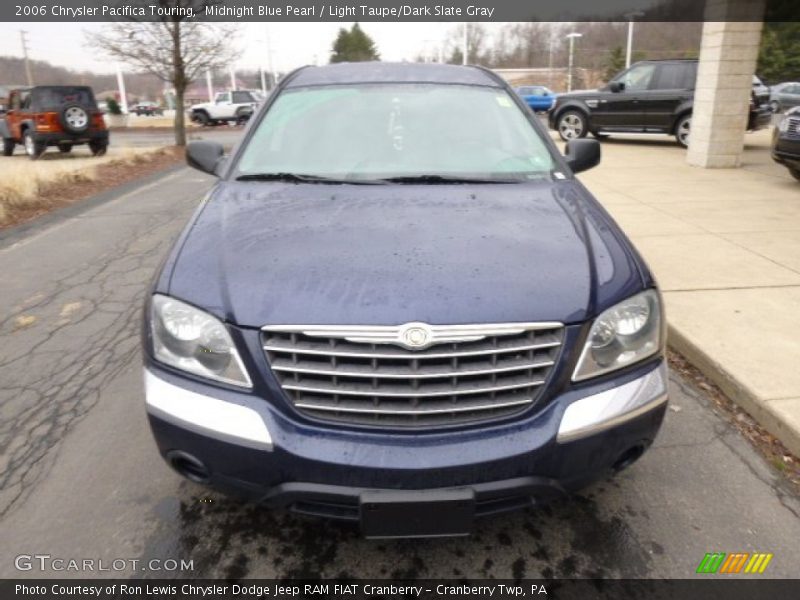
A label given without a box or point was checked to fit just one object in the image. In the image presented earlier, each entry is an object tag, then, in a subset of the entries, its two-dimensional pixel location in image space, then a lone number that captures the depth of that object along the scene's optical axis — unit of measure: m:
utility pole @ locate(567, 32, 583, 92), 44.20
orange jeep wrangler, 15.52
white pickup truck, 31.92
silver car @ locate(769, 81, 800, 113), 25.68
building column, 10.08
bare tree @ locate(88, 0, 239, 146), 16.54
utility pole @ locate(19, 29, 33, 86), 56.78
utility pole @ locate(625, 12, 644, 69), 35.65
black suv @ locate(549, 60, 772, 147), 13.57
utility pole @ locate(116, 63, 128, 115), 37.34
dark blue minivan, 1.86
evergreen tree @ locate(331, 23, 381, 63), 65.12
